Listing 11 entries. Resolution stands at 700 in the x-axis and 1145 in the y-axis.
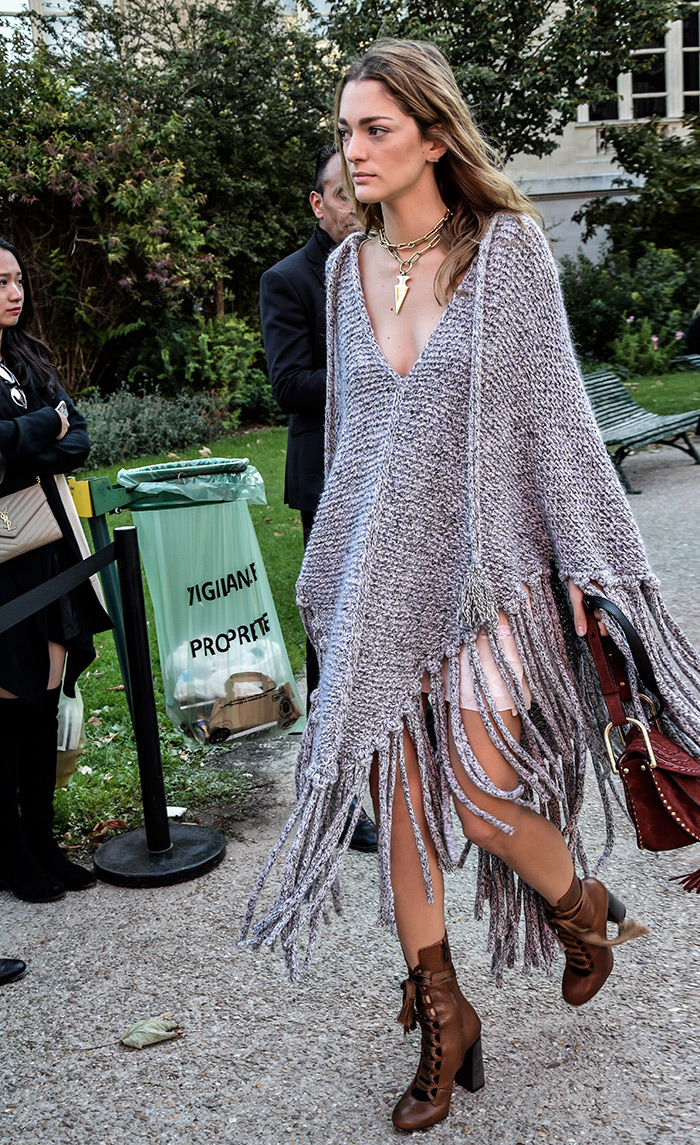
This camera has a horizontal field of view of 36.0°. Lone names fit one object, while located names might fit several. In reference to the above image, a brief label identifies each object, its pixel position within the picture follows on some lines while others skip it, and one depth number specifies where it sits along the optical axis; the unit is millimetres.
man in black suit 3363
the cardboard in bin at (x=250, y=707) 3732
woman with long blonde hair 2154
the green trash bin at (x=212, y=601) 3629
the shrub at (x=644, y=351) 14656
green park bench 8344
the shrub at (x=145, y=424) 11625
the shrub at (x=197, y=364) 13547
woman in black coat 3137
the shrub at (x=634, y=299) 15281
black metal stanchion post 3266
